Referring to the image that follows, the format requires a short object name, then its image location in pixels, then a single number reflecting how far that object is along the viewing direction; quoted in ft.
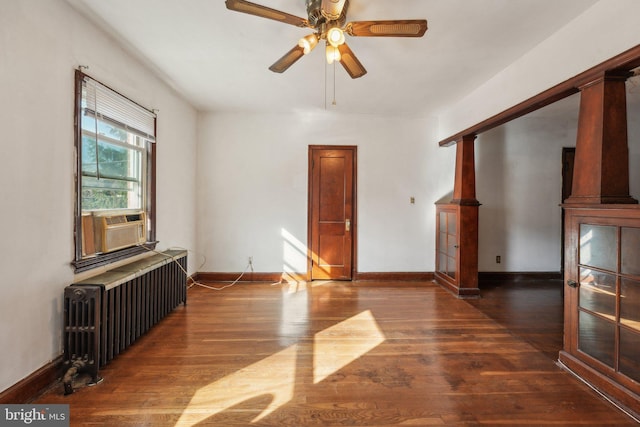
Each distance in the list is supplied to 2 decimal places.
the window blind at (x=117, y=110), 7.46
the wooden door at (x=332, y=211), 15.15
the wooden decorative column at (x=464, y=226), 12.57
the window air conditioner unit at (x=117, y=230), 7.78
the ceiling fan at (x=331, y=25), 5.77
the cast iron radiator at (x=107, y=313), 6.50
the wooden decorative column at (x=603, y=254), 5.76
